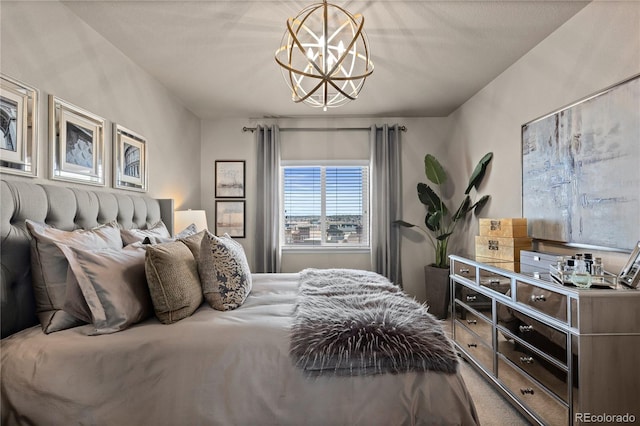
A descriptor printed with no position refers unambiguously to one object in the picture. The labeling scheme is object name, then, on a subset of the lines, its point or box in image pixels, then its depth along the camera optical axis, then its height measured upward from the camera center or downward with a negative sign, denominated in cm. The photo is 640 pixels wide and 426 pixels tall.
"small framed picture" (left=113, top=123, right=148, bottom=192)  244 +44
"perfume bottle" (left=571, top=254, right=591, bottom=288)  153 -30
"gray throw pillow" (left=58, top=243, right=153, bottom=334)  135 -33
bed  115 -64
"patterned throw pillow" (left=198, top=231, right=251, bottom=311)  164 -33
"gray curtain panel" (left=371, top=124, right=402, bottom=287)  407 +17
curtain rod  418 +111
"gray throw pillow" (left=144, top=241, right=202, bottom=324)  145 -34
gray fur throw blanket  119 -50
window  432 +19
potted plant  362 -12
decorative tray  154 -34
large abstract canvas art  174 +27
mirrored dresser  144 -69
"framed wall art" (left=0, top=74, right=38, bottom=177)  157 +44
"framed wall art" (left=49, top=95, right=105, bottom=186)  189 +45
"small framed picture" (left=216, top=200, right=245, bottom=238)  421 -4
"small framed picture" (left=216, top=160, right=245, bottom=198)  422 +46
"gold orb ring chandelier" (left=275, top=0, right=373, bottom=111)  172 +128
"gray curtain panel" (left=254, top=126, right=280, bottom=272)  407 +15
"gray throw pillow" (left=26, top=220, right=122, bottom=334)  142 -28
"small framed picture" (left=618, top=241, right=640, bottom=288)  149 -28
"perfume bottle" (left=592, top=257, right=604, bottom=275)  164 -28
